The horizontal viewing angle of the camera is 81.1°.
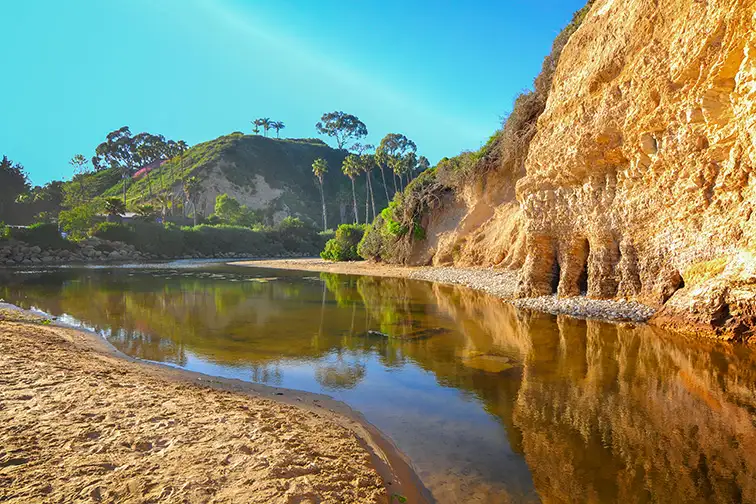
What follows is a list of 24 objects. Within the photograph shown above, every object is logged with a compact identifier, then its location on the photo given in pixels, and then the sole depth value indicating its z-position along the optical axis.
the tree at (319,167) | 72.13
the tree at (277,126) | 128.25
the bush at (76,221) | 54.78
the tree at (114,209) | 60.22
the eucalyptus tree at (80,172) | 71.00
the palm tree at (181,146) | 75.94
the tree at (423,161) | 84.06
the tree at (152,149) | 77.50
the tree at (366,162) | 63.92
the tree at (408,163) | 59.75
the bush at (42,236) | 48.09
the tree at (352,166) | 64.06
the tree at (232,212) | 78.44
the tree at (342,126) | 112.50
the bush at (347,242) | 49.97
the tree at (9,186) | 63.00
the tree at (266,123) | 125.36
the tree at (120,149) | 99.44
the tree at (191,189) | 78.19
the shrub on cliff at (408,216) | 36.62
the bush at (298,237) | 74.88
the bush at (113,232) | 57.09
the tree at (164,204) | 77.69
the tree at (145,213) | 64.31
